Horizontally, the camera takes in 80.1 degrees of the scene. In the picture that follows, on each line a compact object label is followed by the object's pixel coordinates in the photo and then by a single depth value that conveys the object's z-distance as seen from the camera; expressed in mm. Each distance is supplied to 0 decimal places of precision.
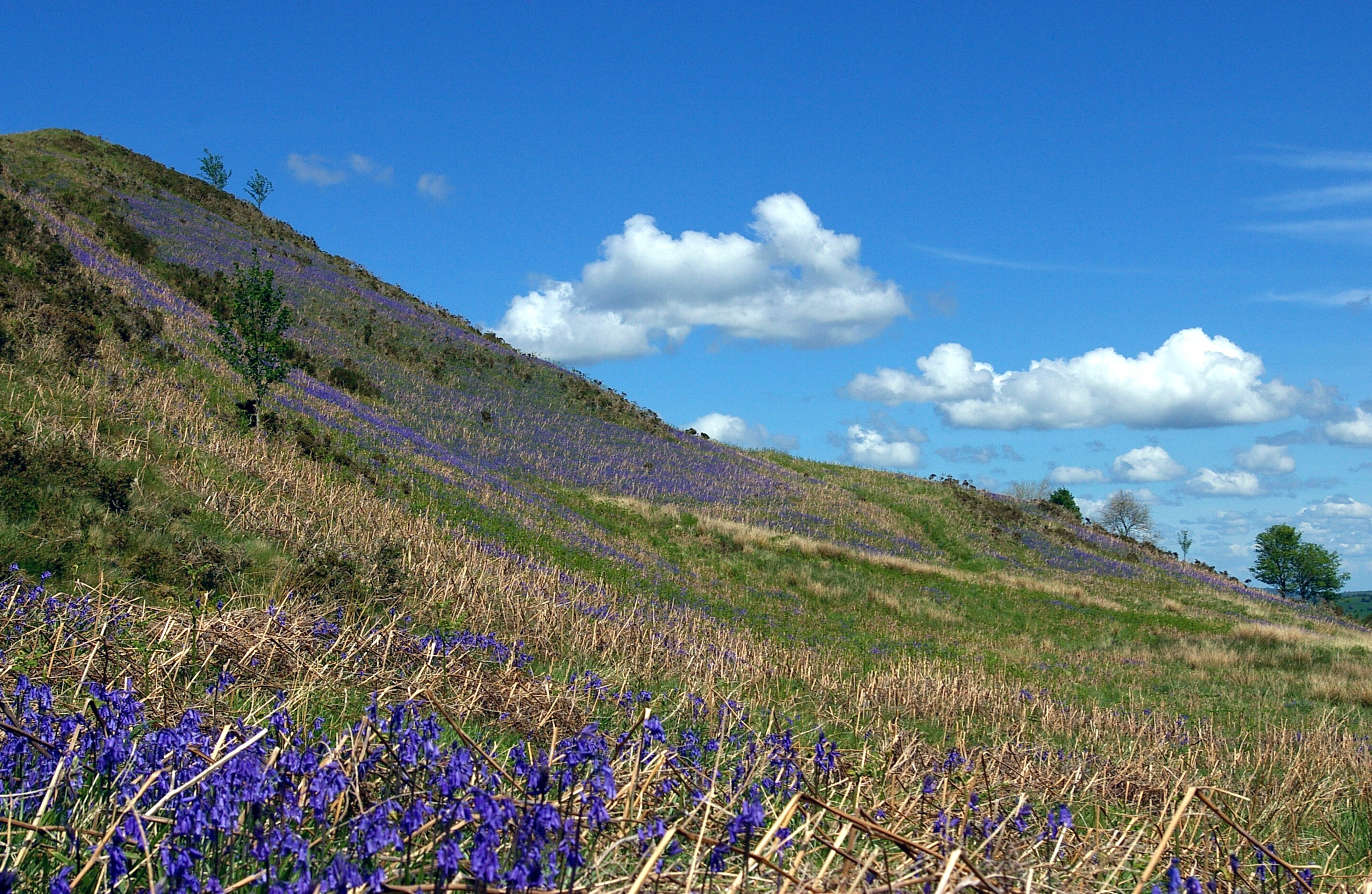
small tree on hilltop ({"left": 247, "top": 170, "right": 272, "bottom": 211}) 82938
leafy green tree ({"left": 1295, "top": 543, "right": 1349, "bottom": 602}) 88375
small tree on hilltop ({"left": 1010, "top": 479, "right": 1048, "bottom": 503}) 61469
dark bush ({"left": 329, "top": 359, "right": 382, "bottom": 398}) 30406
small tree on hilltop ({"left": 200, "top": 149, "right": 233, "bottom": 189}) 77312
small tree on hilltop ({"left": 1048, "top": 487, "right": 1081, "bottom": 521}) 68688
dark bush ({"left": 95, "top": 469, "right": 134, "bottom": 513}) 8594
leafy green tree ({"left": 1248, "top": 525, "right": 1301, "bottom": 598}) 90875
